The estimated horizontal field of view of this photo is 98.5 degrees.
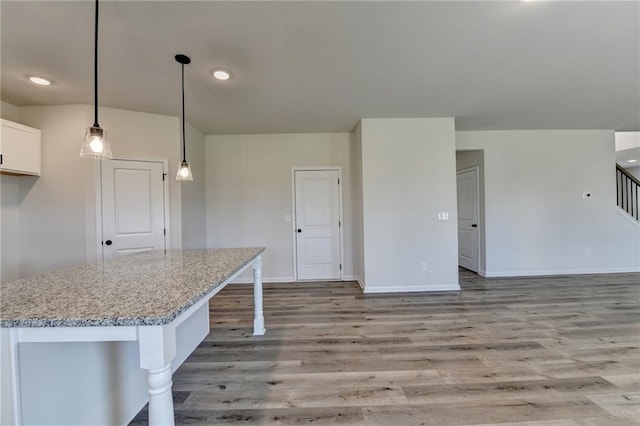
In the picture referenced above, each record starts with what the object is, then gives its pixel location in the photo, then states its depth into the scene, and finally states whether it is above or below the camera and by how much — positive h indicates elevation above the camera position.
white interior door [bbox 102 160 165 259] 3.40 +0.10
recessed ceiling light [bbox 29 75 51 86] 2.63 +1.32
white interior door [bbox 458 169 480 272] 5.04 -0.24
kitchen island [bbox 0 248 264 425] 1.02 -0.46
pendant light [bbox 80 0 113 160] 1.66 +0.44
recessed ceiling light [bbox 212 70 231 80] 2.57 +1.32
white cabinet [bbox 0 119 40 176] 2.79 +0.73
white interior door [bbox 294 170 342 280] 4.78 -0.24
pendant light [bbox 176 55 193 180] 2.65 +0.40
